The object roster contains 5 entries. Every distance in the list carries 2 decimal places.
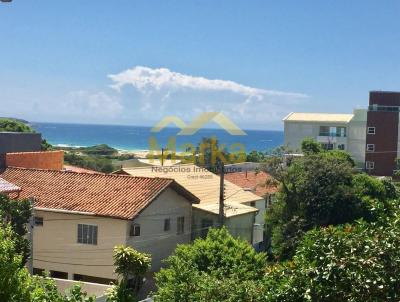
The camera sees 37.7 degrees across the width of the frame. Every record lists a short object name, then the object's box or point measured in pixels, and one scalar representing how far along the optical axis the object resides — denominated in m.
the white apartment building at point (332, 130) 64.06
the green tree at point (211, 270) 13.45
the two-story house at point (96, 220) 23.31
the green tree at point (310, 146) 47.54
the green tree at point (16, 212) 20.09
